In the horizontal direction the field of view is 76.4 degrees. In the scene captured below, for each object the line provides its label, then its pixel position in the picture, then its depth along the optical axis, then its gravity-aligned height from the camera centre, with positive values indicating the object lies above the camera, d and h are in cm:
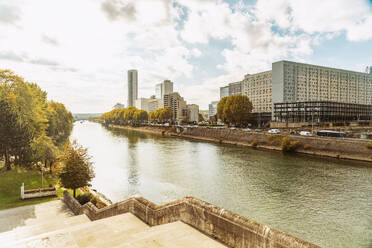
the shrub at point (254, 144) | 6488 -623
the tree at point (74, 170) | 2019 -415
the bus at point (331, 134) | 5545 -306
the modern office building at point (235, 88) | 18958 +2736
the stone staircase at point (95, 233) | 746 -451
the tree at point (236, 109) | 9894 +521
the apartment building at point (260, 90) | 14625 +2025
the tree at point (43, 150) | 2795 -340
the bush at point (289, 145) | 5462 -555
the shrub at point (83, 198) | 1881 -616
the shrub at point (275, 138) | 5987 -435
